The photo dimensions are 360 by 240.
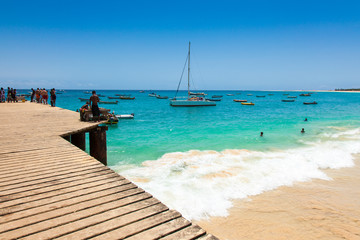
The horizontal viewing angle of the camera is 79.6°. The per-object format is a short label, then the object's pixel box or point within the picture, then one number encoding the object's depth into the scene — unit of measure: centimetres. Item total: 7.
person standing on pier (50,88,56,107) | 2170
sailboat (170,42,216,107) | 5697
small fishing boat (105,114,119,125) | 2724
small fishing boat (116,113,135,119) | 3308
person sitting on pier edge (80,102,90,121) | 1219
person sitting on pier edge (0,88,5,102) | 2841
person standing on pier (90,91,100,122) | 1216
